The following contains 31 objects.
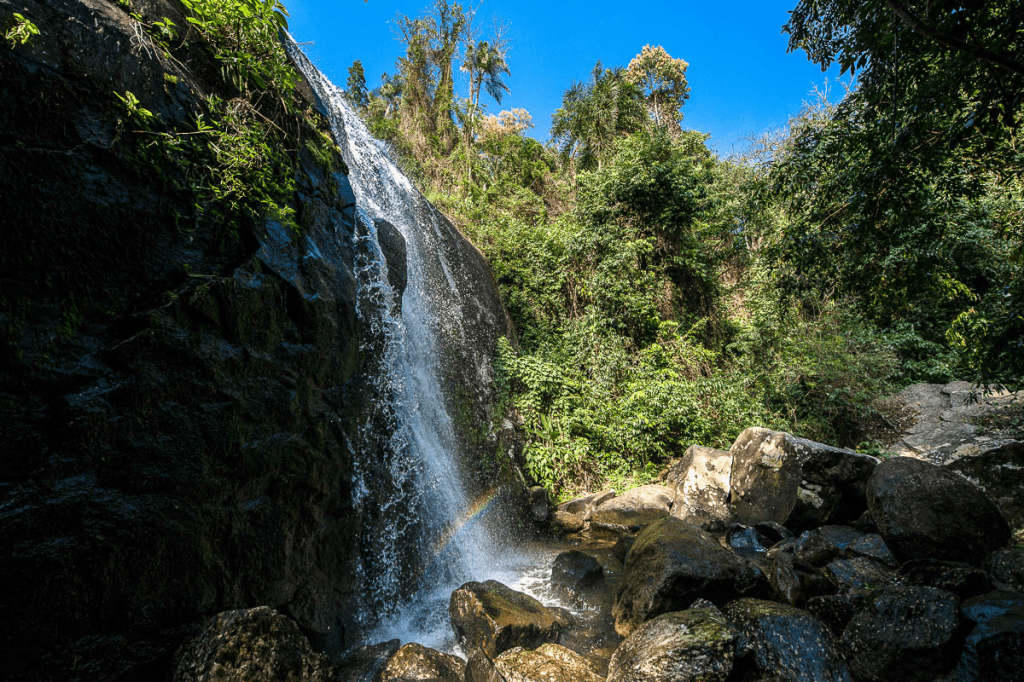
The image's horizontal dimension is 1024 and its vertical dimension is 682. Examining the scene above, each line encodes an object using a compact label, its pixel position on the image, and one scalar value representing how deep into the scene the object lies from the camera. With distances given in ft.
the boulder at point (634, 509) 26.30
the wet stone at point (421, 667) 12.48
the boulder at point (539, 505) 27.45
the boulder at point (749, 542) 21.35
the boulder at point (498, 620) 14.28
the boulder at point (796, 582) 15.16
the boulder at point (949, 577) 13.10
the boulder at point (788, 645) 11.96
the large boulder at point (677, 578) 15.17
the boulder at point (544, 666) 12.55
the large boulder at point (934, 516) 15.96
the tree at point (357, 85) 54.08
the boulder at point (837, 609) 13.43
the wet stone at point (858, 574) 15.05
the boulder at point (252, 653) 9.69
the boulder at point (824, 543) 17.16
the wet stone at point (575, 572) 18.99
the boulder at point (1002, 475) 19.98
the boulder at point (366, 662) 12.63
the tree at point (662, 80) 78.02
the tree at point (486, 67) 64.34
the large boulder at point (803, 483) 21.83
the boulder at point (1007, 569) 13.98
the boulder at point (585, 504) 28.50
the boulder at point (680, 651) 11.62
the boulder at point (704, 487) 25.57
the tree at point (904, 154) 11.84
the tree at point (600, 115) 58.03
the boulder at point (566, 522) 26.88
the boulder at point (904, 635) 11.28
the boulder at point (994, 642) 10.50
